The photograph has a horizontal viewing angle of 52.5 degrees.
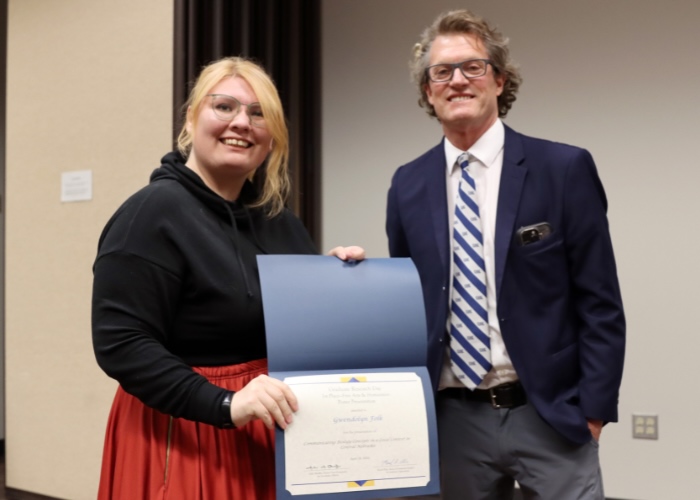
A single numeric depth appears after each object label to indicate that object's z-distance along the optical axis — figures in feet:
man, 5.12
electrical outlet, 10.84
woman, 3.93
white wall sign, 10.91
